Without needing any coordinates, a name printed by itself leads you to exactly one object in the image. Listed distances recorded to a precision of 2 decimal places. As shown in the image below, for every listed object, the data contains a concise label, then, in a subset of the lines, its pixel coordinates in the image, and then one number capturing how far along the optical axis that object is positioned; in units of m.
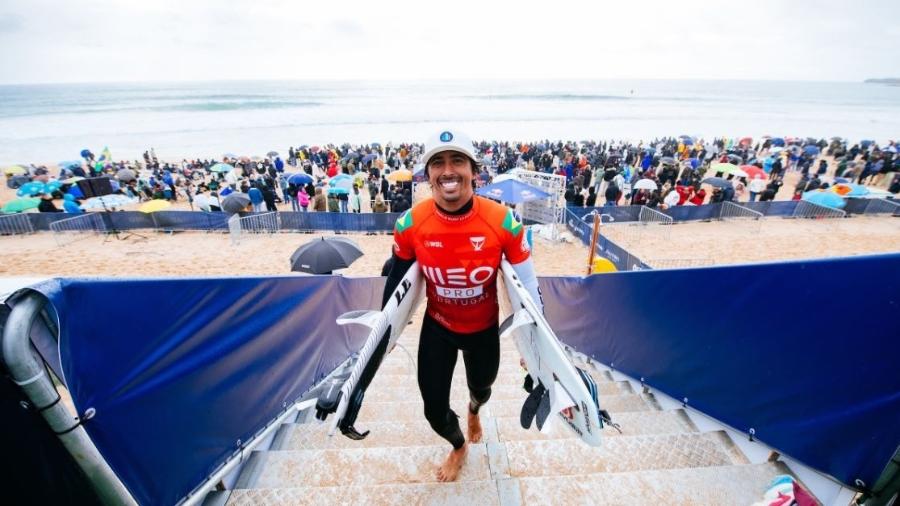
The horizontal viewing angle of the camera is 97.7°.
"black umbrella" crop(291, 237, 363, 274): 7.60
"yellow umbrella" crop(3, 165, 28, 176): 24.95
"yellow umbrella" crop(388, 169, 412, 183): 18.11
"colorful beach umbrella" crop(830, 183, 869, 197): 16.59
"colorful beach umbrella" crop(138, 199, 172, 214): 13.92
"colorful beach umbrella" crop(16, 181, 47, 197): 18.00
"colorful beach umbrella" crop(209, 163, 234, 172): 22.70
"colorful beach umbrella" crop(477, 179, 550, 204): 13.22
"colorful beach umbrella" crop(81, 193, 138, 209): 13.84
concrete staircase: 2.51
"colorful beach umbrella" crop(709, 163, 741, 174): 19.19
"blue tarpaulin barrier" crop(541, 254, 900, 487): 2.10
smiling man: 2.51
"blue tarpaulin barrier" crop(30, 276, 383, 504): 1.78
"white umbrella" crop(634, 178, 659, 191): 16.44
